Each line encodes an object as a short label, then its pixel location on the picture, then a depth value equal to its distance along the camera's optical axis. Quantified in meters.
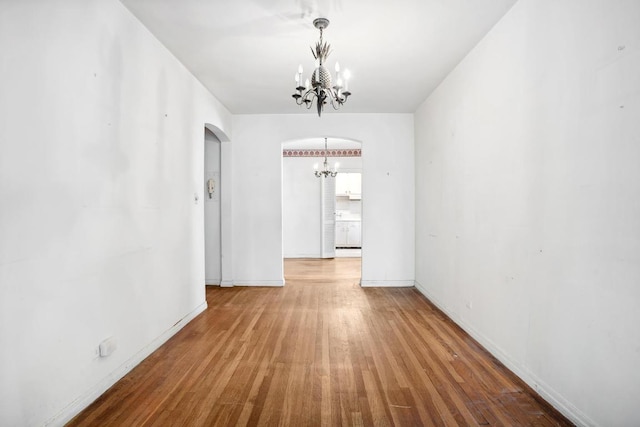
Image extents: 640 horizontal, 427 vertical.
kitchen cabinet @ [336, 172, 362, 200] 10.34
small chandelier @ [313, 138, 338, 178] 7.90
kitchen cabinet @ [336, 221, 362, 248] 9.37
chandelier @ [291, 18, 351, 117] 2.56
